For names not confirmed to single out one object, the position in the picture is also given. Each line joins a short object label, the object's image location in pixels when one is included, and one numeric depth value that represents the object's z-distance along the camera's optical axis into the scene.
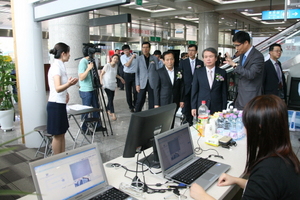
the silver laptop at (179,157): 1.56
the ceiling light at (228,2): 10.59
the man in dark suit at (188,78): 4.39
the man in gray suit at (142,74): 5.57
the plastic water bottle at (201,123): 2.47
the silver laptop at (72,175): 1.19
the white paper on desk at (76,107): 3.56
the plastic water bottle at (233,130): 2.39
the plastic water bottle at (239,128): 2.41
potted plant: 4.60
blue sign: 8.32
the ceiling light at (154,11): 12.40
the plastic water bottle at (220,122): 2.55
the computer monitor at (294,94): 5.20
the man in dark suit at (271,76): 4.53
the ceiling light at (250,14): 14.08
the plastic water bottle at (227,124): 2.52
